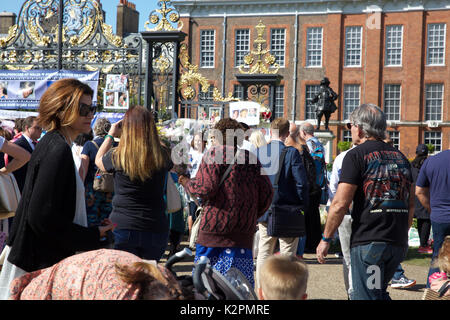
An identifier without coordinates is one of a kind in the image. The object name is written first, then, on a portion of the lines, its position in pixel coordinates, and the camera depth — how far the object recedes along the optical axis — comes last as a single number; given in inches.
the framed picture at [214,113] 474.7
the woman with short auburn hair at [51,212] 103.3
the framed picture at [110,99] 469.7
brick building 1373.0
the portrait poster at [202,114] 466.4
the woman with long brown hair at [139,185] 151.9
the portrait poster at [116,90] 471.5
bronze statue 797.9
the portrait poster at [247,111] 471.2
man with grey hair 153.0
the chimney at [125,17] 1470.4
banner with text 495.5
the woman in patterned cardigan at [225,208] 165.0
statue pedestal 737.0
